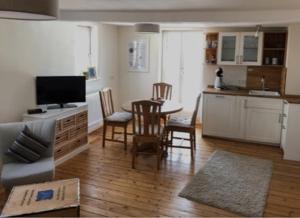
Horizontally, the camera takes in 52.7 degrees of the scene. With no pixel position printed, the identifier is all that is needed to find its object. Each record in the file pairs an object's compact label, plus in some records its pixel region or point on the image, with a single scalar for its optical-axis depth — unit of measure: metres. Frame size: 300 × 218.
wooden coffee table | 2.45
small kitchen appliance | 6.05
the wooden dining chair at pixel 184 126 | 4.68
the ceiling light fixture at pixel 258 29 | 5.57
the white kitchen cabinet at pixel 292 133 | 4.61
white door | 6.59
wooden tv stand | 4.26
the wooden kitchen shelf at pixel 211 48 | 6.04
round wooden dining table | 4.60
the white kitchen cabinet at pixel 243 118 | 5.29
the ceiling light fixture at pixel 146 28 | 4.73
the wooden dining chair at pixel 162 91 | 5.92
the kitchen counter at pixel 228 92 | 5.44
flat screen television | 4.45
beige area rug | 3.35
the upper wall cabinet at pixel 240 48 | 5.65
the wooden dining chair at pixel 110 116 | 5.02
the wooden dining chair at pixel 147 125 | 4.18
